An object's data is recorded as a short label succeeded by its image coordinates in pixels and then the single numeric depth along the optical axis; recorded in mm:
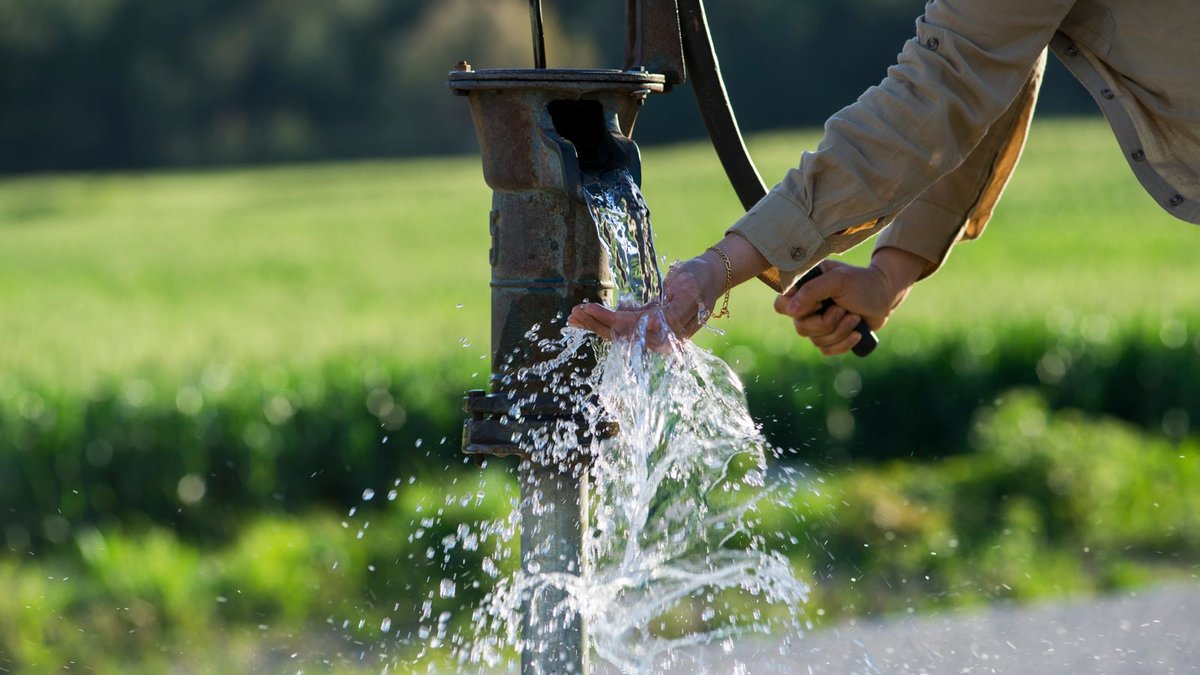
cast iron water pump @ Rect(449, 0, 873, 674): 4334
